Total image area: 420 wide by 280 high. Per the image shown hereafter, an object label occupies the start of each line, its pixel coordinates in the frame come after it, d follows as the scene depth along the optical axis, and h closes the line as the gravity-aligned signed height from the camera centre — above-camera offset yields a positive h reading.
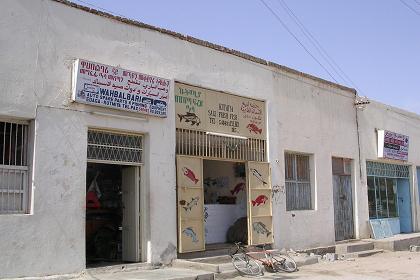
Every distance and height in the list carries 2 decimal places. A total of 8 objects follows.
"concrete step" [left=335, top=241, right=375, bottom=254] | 15.84 -1.36
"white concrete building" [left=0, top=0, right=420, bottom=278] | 9.03 +1.31
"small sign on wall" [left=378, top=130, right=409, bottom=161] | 19.66 +2.31
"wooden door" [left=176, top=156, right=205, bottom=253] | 11.54 +0.05
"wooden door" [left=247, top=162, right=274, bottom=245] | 13.47 +0.03
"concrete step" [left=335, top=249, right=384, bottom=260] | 15.13 -1.55
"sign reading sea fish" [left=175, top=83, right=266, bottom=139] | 12.04 +2.36
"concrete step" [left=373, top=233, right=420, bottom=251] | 17.36 -1.36
